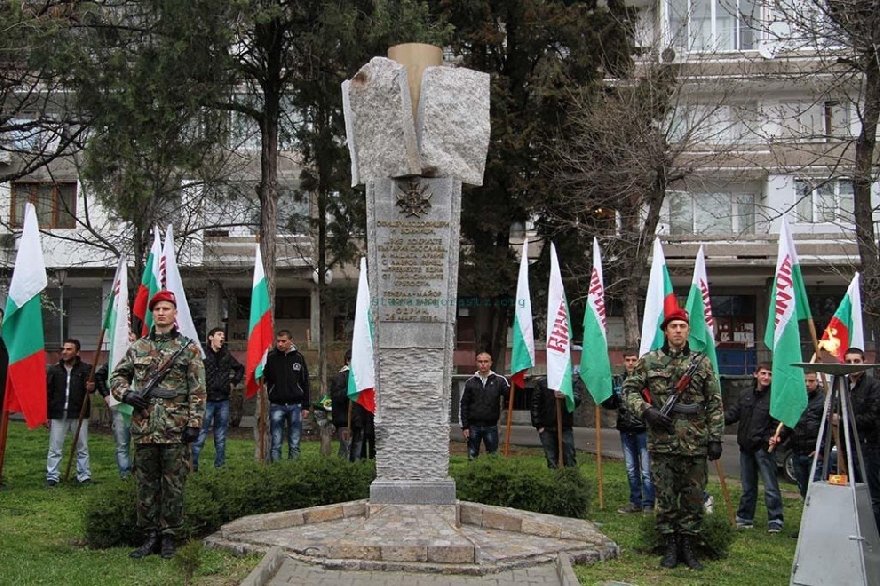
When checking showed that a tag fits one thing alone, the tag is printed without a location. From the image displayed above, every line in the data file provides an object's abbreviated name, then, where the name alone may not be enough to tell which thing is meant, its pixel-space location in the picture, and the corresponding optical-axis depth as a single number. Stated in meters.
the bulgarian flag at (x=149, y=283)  11.46
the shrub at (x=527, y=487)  9.27
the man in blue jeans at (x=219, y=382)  12.35
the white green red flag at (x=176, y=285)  11.26
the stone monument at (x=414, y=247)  8.99
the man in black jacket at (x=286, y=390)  12.69
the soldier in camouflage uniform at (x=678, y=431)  7.41
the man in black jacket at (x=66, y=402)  11.91
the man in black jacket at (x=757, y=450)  9.99
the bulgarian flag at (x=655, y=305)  10.74
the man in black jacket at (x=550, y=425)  11.77
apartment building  21.14
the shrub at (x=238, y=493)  7.86
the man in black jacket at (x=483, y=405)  12.34
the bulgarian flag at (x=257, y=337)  11.88
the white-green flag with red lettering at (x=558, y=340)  11.48
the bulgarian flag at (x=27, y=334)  10.30
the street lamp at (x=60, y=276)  22.85
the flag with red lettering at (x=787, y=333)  9.18
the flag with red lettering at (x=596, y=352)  11.18
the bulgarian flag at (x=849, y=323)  9.91
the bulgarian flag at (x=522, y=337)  12.20
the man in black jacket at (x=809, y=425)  9.98
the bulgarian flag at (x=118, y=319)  11.36
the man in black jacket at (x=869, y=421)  8.95
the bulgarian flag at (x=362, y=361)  12.42
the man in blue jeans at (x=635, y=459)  10.76
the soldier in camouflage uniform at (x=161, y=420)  7.40
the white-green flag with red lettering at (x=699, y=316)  10.12
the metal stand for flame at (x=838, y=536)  6.25
